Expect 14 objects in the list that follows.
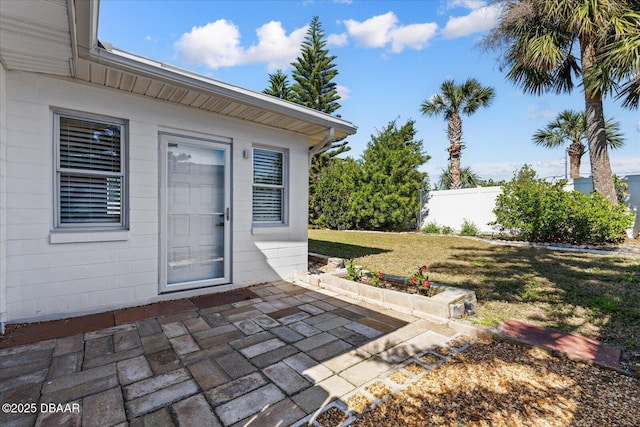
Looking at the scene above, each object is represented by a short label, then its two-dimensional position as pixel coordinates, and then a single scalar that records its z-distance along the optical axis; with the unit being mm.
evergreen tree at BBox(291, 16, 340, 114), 17109
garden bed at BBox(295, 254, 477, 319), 3062
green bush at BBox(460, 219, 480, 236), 11090
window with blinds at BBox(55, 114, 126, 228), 3041
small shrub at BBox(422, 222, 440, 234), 12375
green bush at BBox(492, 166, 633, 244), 7586
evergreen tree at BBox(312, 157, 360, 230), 13617
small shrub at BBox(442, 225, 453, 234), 11977
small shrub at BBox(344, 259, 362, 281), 4151
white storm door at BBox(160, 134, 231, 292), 3637
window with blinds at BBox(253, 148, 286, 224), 4480
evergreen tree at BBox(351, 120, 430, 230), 12555
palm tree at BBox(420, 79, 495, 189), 13969
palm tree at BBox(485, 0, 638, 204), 7465
